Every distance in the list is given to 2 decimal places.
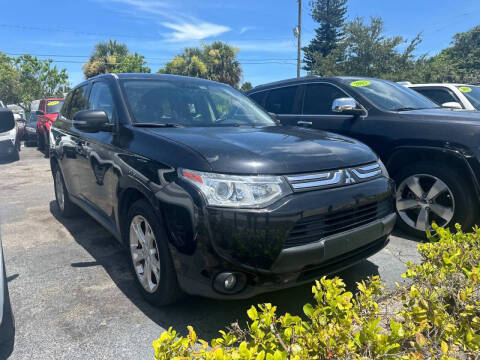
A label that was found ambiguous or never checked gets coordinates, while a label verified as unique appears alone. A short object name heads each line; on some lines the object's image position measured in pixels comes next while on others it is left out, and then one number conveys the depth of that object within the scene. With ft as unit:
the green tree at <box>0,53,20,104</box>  123.95
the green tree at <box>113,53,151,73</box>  101.29
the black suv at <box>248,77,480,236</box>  10.89
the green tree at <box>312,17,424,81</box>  93.35
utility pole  82.94
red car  37.08
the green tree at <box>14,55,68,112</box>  118.21
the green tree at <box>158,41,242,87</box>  97.25
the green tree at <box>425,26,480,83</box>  98.53
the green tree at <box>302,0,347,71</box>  149.59
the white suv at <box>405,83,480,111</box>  20.27
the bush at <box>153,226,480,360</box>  4.20
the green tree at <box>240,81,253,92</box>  175.83
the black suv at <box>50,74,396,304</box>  6.37
